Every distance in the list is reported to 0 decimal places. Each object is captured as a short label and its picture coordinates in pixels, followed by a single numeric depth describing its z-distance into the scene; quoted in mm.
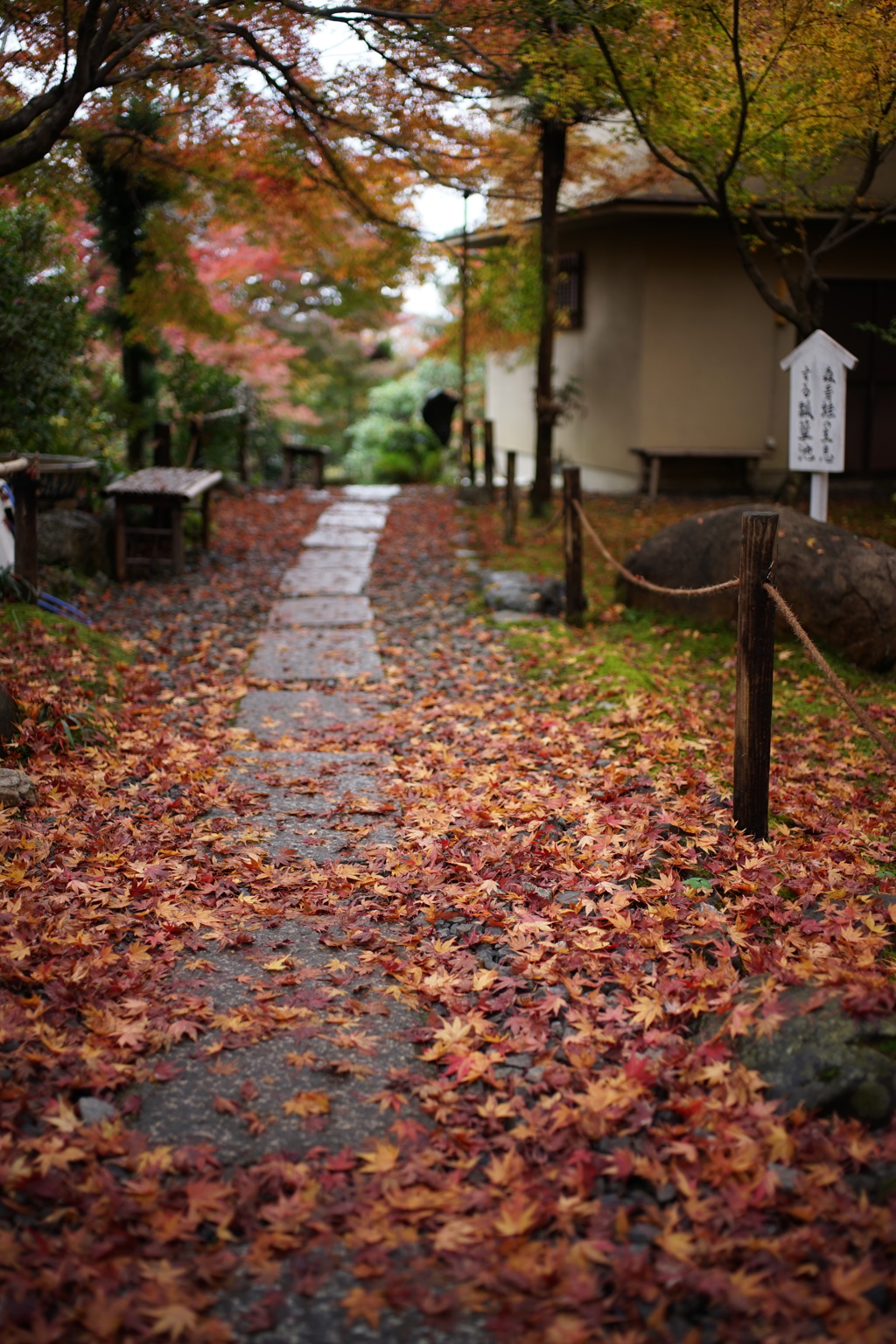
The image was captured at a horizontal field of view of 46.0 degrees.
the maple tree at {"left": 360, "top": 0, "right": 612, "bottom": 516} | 7328
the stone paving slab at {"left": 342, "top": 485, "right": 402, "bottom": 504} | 16484
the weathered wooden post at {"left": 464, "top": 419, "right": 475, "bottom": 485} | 15977
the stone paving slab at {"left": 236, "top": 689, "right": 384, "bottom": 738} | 6492
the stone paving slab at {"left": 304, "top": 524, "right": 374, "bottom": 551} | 12312
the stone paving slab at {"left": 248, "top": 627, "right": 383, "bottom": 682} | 7590
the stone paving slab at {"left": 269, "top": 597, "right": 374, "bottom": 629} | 8977
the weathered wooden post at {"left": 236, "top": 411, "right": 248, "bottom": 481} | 16656
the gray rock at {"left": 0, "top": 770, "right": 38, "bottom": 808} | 4895
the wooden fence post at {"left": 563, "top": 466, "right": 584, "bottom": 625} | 8094
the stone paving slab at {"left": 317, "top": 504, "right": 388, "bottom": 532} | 13758
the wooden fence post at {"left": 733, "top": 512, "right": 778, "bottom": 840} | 4340
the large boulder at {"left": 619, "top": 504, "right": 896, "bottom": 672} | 7434
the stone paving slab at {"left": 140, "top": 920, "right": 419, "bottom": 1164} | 3029
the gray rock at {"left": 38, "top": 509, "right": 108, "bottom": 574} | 9289
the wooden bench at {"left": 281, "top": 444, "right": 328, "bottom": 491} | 16625
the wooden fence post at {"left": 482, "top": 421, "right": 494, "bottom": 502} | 14695
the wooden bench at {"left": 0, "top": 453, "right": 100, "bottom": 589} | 6898
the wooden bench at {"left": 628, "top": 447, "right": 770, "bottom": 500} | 14289
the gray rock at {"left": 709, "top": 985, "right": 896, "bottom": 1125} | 2969
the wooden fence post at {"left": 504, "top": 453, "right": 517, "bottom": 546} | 11555
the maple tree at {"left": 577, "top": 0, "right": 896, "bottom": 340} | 7098
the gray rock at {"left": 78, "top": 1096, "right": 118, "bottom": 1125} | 3035
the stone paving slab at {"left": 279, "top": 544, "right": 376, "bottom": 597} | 10070
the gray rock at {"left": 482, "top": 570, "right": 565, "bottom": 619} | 9102
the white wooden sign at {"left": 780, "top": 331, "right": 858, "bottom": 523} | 7961
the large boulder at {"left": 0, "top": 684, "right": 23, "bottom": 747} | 5473
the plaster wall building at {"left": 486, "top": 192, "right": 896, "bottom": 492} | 14234
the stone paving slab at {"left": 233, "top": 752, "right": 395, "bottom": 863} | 4977
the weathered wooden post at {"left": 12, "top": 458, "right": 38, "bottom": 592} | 7250
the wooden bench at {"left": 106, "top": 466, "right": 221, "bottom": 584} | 9742
